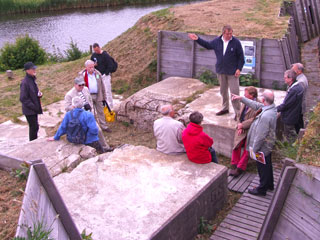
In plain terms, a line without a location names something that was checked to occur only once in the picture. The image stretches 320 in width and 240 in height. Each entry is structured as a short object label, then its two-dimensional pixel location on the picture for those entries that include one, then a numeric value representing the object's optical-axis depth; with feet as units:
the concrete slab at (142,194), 14.74
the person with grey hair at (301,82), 21.43
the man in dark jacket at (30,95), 24.57
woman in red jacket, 17.89
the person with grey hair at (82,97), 23.54
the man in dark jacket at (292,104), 21.16
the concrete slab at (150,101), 29.59
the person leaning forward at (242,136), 19.84
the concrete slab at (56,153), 19.79
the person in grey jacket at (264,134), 17.79
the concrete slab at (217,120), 23.79
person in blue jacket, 21.15
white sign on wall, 30.89
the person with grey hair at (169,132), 19.06
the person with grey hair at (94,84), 26.73
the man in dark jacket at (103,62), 30.30
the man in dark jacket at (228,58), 23.13
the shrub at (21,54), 55.06
